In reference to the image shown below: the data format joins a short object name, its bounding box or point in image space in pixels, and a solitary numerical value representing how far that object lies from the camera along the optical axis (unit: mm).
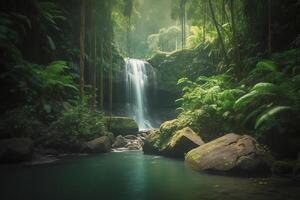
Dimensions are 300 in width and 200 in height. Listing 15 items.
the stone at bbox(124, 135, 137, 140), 19245
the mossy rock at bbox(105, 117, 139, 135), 19531
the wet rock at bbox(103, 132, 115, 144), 17125
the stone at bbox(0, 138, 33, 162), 12023
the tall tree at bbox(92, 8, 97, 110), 19331
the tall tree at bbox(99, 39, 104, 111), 20634
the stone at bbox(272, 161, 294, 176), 9555
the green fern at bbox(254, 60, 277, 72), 12750
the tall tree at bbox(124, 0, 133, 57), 28141
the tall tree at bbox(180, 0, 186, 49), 30469
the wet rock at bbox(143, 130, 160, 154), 15295
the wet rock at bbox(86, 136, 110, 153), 15173
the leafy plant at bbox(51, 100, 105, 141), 15352
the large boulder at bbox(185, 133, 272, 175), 9820
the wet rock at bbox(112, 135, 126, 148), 17375
